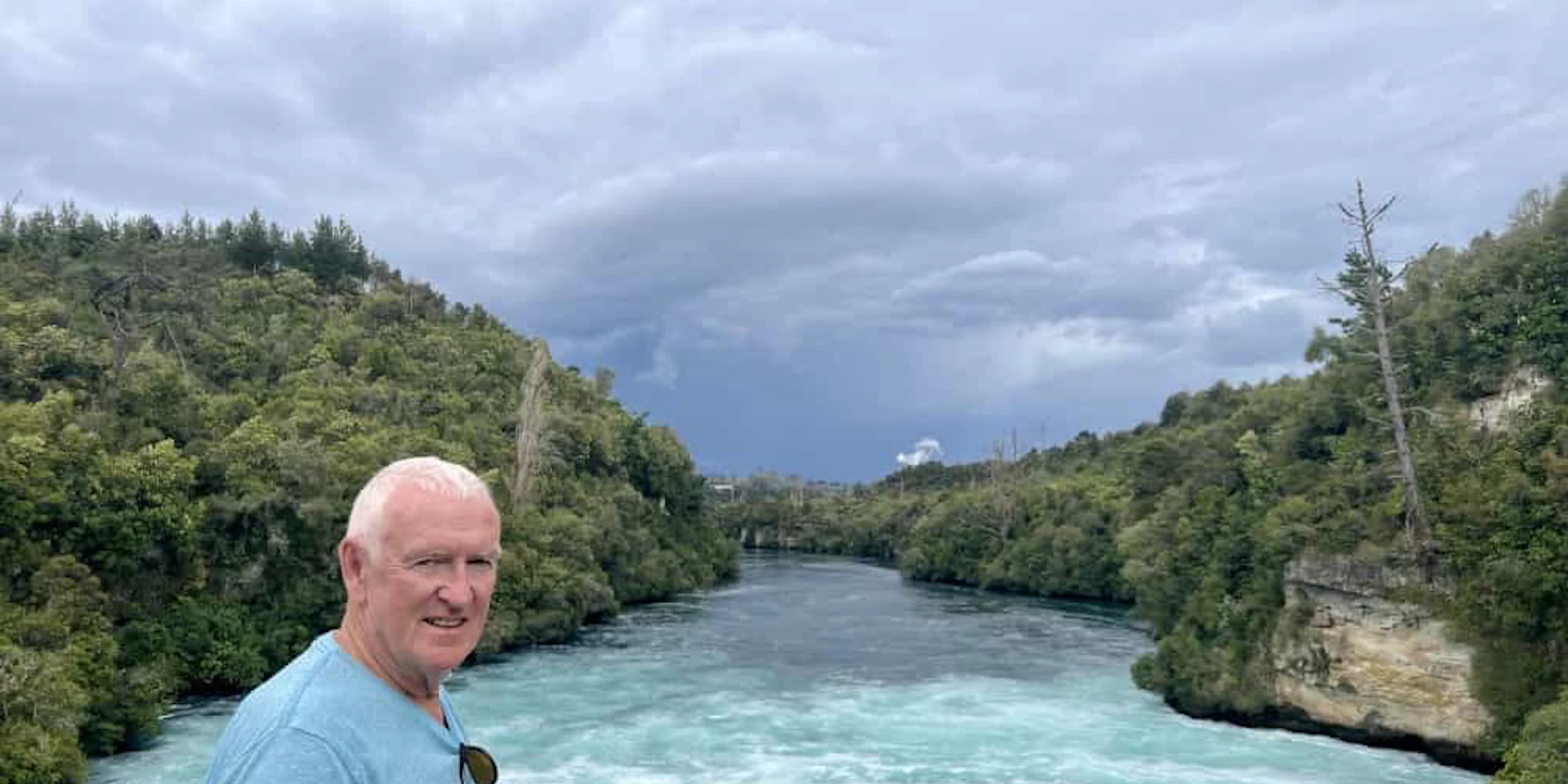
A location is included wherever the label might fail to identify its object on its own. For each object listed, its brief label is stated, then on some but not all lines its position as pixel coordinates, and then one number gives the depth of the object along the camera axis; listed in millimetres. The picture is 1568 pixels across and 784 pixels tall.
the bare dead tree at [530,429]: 40719
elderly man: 1866
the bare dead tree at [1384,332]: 19109
